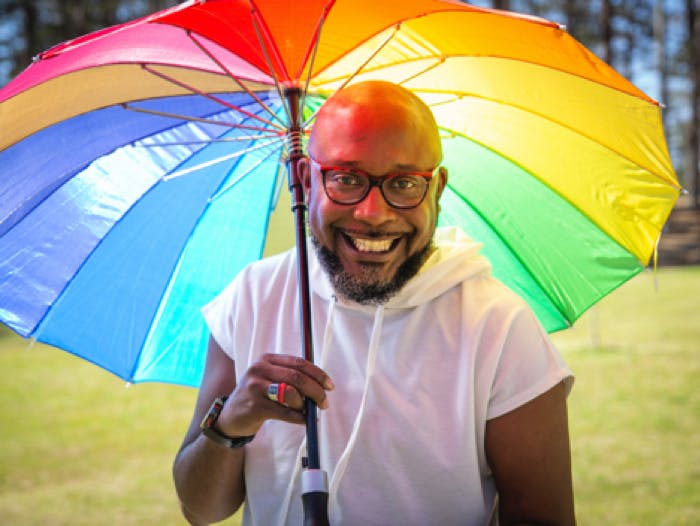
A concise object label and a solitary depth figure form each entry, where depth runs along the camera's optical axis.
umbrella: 2.15
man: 2.07
